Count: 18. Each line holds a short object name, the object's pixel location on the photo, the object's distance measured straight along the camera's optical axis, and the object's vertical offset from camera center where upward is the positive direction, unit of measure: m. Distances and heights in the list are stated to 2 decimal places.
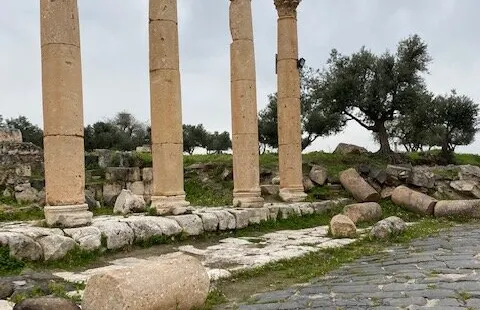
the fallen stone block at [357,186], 18.94 -0.98
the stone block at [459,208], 16.53 -1.63
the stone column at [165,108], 13.09 +1.42
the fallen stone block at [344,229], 13.08 -1.70
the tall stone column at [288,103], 18.34 +2.08
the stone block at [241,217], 14.02 -1.44
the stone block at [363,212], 16.06 -1.61
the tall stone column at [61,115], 10.52 +1.08
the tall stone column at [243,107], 15.66 +1.66
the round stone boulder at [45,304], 5.42 -1.40
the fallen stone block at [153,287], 5.64 -1.36
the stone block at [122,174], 20.59 -0.29
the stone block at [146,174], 21.36 -0.32
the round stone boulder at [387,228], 12.58 -1.68
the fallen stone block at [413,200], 17.42 -1.43
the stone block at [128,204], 14.96 -1.06
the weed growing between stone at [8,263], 8.38 -1.51
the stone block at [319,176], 20.78 -0.59
